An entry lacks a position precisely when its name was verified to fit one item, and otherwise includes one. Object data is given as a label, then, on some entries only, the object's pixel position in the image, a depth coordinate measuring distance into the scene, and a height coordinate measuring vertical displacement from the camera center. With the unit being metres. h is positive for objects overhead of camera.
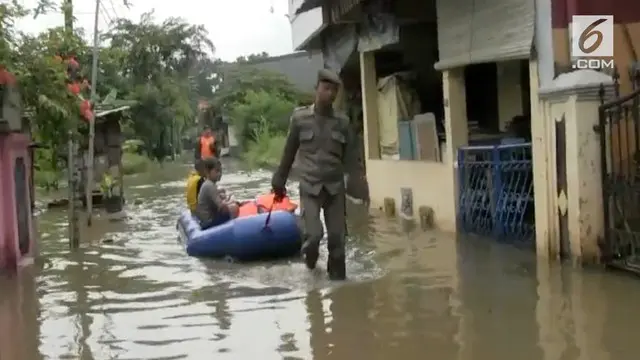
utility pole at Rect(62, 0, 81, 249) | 11.01 -0.06
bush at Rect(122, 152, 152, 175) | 37.40 -0.26
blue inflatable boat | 10.30 -0.97
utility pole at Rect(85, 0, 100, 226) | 12.62 +1.03
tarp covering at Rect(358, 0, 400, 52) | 13.73 +1.80
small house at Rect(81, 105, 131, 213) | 18.30 +0.00
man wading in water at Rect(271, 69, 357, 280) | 8.94 -0.17
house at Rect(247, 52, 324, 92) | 55.44 +5.03
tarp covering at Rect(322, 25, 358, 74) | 16.84 +1.94
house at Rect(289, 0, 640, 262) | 8.98 +0.47
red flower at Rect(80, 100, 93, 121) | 11.09 +0.61
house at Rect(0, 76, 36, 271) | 9.69 -0.21
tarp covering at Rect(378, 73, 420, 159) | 15.07 +0.62
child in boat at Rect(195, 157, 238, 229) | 10.93 -0.58
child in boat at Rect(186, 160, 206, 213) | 11.99 -0.42
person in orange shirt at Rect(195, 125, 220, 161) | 18.66 +0.15
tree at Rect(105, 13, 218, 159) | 42.94 +4.08
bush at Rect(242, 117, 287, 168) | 37.00 +0.16
